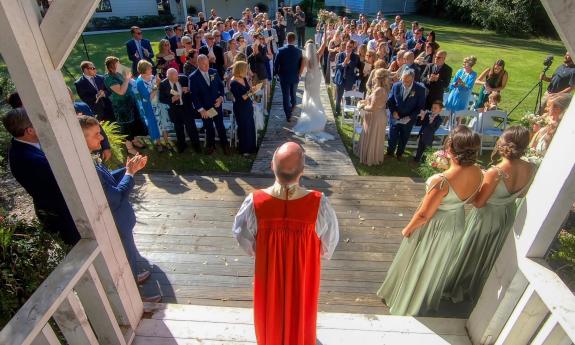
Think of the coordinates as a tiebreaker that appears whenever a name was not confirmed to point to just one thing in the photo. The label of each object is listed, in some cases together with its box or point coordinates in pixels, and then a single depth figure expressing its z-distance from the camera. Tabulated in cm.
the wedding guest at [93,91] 665
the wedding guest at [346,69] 945
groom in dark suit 890
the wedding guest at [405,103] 664
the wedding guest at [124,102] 701
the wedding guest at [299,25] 1747
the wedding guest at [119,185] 301
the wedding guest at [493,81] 821
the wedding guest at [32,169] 283
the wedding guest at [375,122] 656
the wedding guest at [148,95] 691
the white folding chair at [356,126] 800
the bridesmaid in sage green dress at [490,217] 302
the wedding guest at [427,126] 698
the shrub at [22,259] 232
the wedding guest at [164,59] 930
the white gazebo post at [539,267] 207
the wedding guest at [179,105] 694
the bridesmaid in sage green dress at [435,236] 289
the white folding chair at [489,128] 755
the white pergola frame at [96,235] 187
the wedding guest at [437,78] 806
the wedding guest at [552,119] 413
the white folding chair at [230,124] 792
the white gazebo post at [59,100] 181
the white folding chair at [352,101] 880
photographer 790
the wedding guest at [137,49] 1046
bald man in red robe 234
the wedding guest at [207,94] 678
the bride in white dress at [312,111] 898
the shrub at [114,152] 516
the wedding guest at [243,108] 684
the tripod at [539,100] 875
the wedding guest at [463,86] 807
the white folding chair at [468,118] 767
